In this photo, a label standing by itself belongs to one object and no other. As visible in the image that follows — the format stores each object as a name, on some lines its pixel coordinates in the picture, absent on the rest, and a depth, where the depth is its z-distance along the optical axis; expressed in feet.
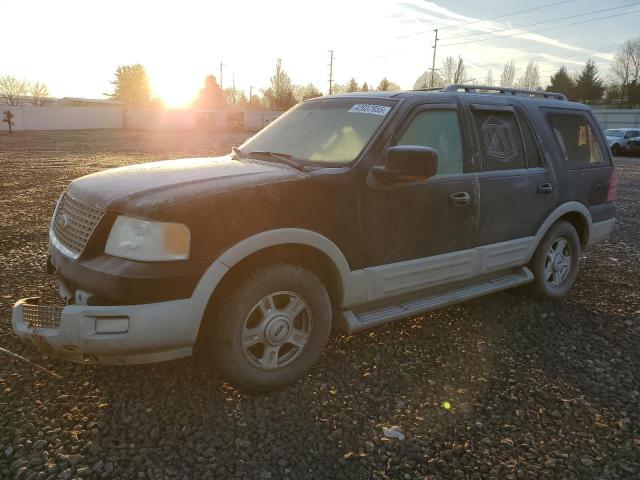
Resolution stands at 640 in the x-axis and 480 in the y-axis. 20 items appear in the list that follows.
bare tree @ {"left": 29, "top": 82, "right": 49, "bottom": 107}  320.09
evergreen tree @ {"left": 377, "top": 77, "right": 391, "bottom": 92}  311.84
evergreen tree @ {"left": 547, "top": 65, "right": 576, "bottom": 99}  232.73
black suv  8.72
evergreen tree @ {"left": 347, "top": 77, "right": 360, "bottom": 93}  320.91
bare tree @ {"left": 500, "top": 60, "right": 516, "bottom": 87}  353.04
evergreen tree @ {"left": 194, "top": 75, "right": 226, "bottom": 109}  291.38
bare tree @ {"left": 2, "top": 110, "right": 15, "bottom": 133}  121.19
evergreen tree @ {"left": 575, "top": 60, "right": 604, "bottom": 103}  228.63
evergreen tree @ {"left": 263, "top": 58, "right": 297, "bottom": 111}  286.09
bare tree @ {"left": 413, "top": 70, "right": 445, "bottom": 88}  290.56
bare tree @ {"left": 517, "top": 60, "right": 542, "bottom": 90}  344.45
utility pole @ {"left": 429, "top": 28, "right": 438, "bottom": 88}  257.98
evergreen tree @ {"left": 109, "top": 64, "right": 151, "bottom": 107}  320.70
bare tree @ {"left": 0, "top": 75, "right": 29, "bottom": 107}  299.38
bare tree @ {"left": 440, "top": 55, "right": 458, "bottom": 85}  362.12
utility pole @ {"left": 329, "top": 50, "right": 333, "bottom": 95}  276.25
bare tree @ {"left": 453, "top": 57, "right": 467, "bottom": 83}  294.87
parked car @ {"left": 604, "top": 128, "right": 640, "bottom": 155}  90.63
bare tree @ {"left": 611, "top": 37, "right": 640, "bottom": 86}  337.52
